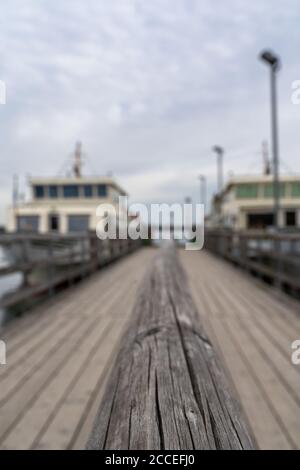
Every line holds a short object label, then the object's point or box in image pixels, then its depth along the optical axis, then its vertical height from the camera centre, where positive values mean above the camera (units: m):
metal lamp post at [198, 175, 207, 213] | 30.80 +3.30
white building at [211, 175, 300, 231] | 24.93 +1.78
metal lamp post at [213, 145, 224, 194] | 23.83 +4.47
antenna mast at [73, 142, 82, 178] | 32.22 +6.12
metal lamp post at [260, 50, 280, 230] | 9.51 +2.95
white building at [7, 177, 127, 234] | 20.92 +1.57
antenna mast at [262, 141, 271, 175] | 29.44 +5.50
